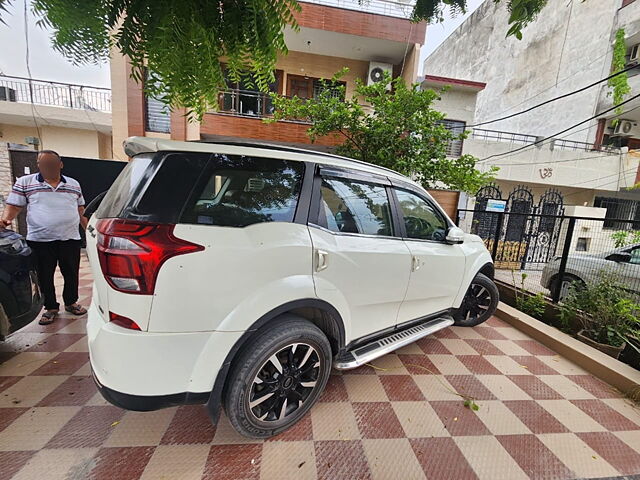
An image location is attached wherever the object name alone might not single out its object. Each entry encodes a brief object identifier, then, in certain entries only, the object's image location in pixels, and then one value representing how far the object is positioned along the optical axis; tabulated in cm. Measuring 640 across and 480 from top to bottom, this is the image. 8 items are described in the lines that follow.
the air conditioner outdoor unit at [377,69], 866
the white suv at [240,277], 130
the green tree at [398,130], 515
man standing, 274
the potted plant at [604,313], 301
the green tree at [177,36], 72
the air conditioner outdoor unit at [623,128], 1220
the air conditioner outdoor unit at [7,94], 907
